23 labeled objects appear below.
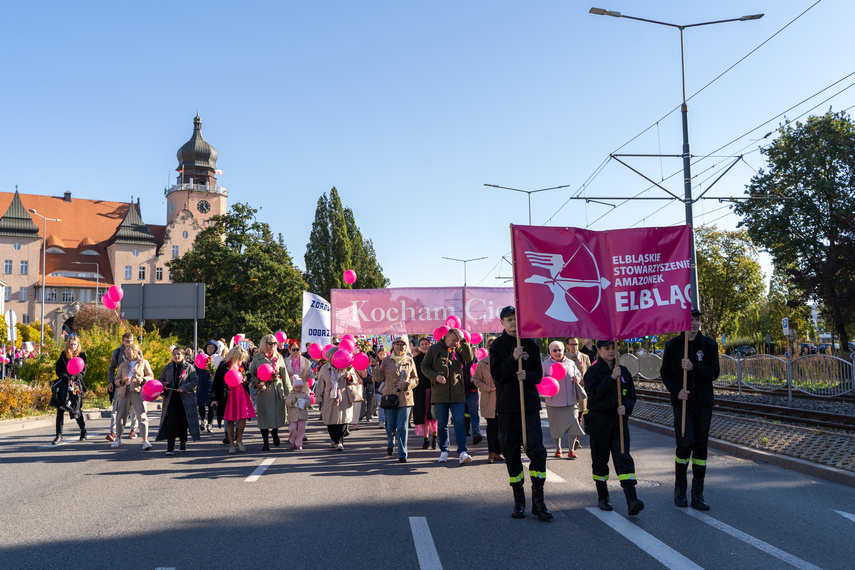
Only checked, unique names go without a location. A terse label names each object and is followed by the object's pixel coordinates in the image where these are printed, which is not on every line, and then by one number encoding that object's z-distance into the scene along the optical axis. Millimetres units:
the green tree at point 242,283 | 48312
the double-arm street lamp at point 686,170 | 17062
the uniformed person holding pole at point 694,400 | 6992
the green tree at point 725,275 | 52031
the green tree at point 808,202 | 34812
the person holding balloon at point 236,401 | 11391
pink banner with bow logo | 7312
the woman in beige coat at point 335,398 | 11719
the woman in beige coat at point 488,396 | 10393
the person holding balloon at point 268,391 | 11609
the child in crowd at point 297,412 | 11797
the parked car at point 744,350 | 55812
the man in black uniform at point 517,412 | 6652
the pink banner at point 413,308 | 16609
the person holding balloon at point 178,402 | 11352
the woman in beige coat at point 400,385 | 10453
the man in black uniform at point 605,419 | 6828
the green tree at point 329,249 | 63562
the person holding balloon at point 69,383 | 12281
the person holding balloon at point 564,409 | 10445
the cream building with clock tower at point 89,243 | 86688
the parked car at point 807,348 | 51938
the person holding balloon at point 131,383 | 12078
